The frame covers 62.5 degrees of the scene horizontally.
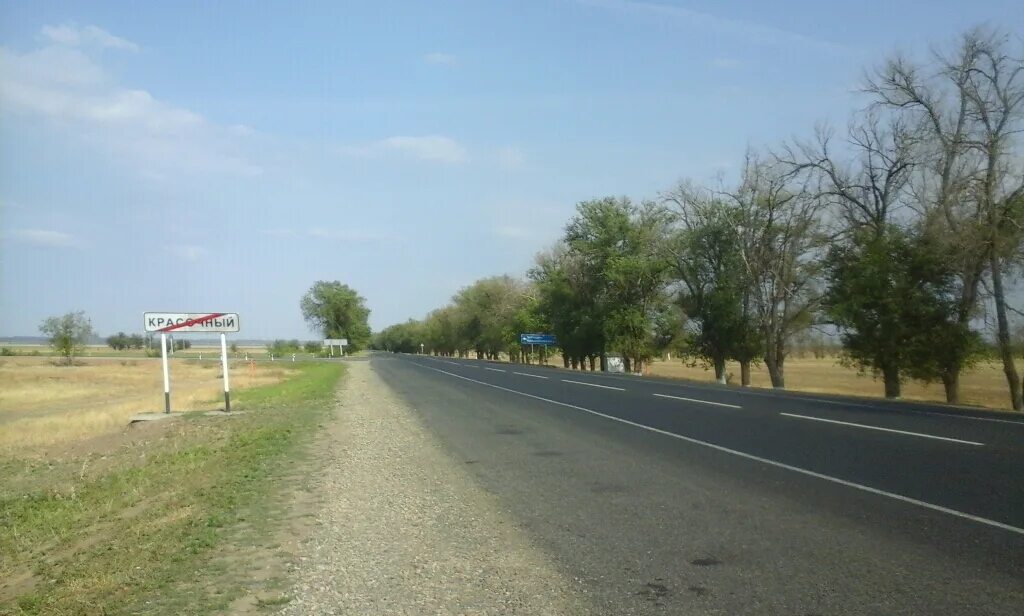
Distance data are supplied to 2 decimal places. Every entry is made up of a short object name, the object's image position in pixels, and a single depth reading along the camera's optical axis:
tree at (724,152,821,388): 47.91
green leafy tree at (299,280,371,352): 158.38
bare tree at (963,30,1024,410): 27.55
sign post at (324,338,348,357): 136.12
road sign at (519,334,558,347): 80.69
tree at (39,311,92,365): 95.12
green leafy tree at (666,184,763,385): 53.28
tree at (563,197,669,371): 66.12
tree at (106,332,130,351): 183.62
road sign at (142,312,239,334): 24.94
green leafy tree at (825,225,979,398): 30.23
